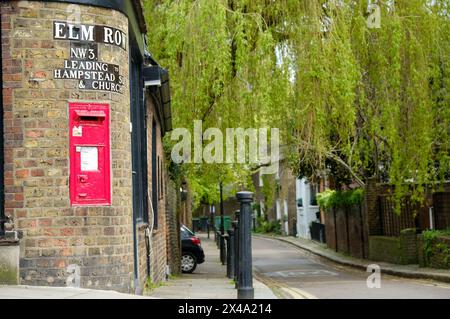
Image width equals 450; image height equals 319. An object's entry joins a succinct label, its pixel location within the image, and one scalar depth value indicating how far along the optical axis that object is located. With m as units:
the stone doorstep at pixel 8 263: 7.57
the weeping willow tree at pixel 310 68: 14.40
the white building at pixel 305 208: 45.62
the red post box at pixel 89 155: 7.83
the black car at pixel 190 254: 22.77
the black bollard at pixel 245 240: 8.71
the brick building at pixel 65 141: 7.71
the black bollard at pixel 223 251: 25.06
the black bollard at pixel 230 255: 15.38
